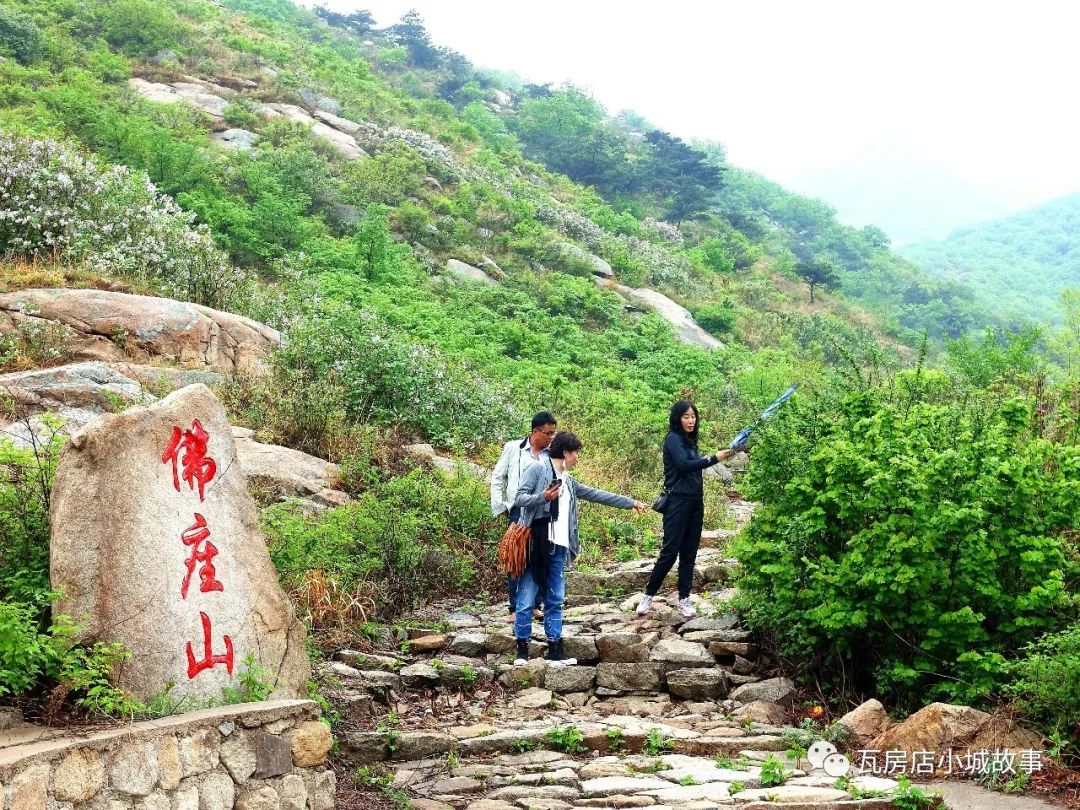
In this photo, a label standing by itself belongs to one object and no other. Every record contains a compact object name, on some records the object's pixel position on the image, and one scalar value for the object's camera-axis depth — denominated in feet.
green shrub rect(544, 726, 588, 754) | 19.71
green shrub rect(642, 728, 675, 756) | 19.54
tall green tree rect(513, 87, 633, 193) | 134.41
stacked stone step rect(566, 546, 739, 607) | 30.96
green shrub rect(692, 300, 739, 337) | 86.69
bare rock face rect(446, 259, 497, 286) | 74.59
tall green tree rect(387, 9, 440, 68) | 164.14
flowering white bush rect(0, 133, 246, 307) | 39.93
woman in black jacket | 25.73
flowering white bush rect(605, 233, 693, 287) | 95.55
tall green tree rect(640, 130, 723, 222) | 131.75
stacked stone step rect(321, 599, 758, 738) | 22.86
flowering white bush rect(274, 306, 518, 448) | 39.73
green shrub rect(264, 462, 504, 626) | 24.27
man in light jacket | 24.84
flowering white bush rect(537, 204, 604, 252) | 96.84
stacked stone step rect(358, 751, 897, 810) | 16.20
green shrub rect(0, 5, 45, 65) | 77.97
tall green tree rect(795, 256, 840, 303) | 118.73
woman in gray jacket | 24.02
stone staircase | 17.21
